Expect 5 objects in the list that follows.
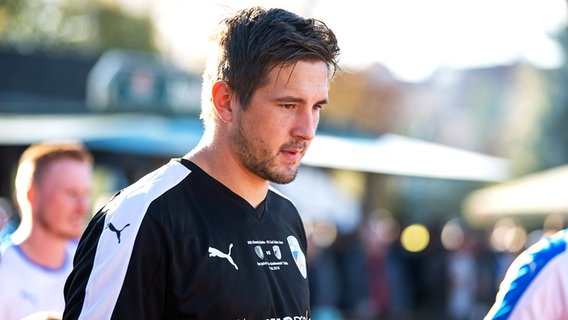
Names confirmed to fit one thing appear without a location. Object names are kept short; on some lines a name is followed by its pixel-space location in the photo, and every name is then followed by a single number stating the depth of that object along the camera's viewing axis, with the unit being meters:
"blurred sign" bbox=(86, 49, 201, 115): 21.17
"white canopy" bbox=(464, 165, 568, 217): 18.97
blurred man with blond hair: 4.80
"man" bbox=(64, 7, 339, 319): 2.88
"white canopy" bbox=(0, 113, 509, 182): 16.31
